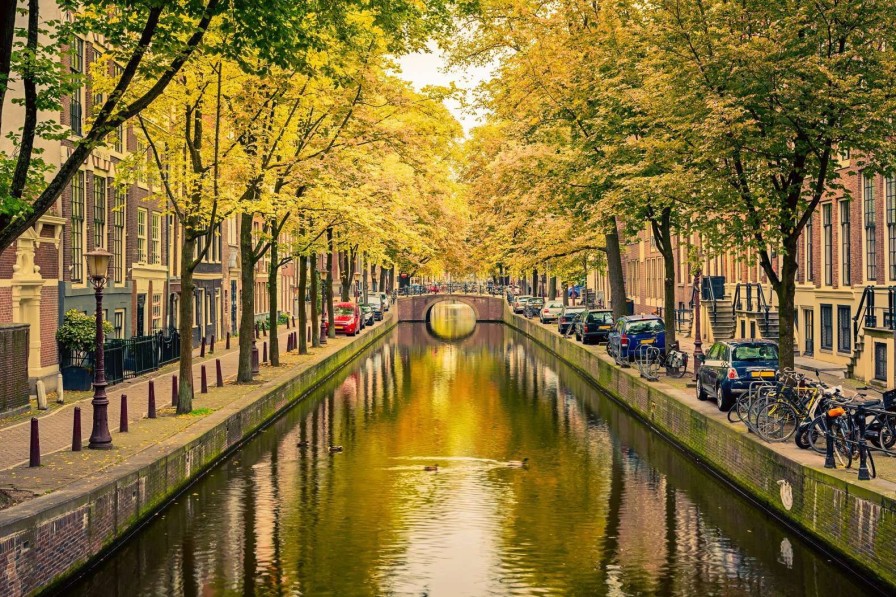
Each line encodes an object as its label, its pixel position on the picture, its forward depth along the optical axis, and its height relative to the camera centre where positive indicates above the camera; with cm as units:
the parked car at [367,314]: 7494 -116
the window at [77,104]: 3232 +592
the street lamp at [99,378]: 1908 -139
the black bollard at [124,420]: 2145 -236
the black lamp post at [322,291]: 5228 +42
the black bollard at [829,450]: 1582 -232
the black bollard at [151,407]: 2398 -236
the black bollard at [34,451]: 1717 -237
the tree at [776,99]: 2084 +379
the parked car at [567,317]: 5938 -123
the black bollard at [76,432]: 1883 -228
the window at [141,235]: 4122 +247
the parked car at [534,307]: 8612 -93
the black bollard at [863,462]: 1459 -231
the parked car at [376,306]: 8330 -65
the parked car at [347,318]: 6209 -117
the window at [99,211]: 3512 +294
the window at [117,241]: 3741 +207
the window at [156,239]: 4347 +247
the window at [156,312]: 4375 -48
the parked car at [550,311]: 7488 -113
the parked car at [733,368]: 2467 -175
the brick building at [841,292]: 3034 -1
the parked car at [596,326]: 5047 -146
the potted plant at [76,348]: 3041 -133
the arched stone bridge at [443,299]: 10450 -86
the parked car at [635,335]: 3800 -145
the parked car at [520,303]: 10000 -71
